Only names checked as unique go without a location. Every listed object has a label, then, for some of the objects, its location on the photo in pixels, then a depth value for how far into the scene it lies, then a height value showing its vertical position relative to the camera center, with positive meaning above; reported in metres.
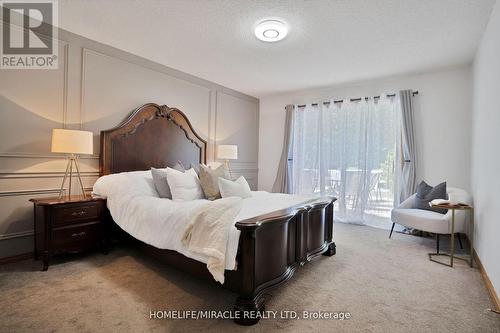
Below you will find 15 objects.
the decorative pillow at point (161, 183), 3.06 -0.26
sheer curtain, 4.56 +0.20
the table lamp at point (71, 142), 2.66 +0.17
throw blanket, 1.82 -0.51
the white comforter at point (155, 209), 2.12 -0.44
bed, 1.84 -0.51
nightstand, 2.56 -0.70
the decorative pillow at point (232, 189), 3.08 -0.31
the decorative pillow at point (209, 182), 3.13 -0.24
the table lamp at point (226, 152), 4.70 +0.19
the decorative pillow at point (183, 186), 2.93 -0.28
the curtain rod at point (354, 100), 4.34 +1.23
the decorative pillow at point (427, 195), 3.68 -0.39
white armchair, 3.25 -0.67
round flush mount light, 2.78 +1.48
